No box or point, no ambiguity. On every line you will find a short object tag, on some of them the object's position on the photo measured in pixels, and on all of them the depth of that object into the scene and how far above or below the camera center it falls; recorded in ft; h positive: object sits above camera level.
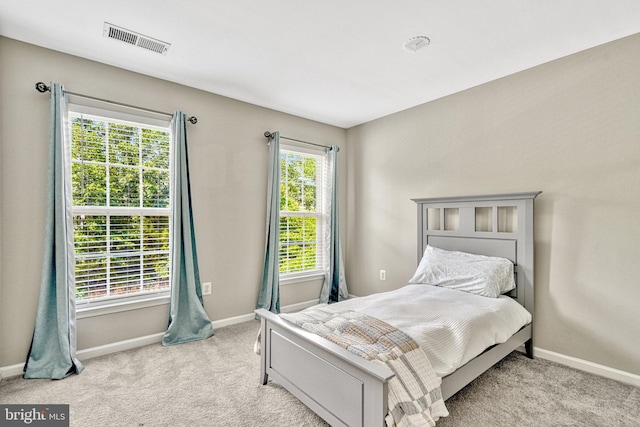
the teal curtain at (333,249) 13.69 -1.61
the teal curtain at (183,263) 9.55 -1.58
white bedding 5.91 -2.30
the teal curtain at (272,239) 11.70 -1.01
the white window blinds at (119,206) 8.46 +0.18
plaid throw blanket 4.79 -2.47
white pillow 8.44 -1.73
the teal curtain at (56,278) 7.61 -1.61
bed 4.98 -2.52
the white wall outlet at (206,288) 10.54 -2.55
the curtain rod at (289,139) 11.91 +2.94
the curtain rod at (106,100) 7.78 +3.06
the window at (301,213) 12.87 -0.04
